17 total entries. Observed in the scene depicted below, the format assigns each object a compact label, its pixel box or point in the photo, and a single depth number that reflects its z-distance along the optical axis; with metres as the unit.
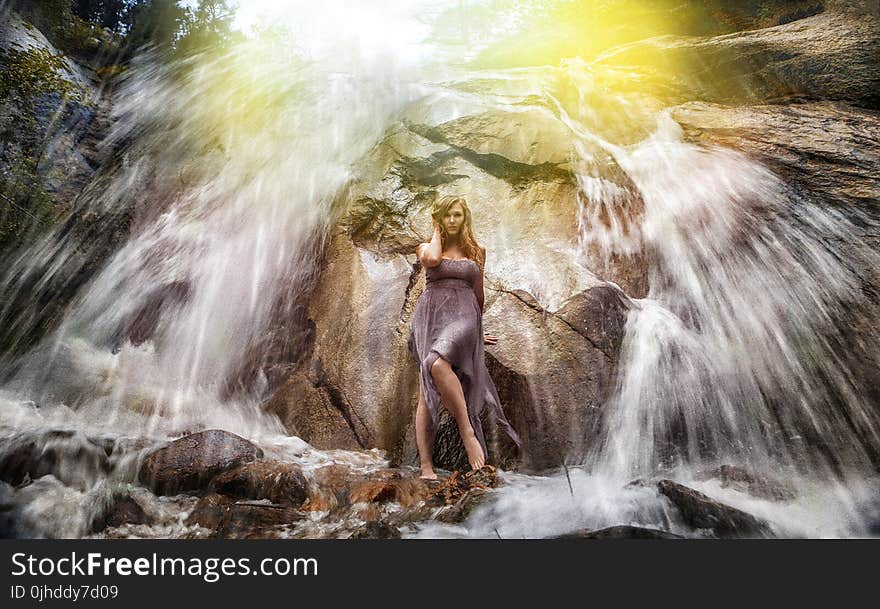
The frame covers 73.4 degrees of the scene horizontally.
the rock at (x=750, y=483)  3.94
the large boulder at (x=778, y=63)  6.64
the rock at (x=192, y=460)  3.93
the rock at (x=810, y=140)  5.41
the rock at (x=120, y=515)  3.59
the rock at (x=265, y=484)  3.85
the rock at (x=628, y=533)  3.02
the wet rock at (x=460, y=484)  3.75
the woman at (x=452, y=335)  4.21
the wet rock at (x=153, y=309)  5.79
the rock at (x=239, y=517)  3.49
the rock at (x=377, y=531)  3.30
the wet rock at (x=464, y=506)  3.50
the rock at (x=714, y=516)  3.29
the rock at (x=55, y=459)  3.96
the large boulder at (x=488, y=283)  4.73
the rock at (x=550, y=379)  4.55
